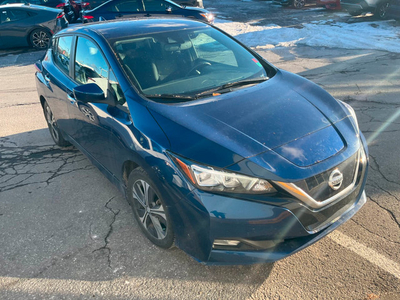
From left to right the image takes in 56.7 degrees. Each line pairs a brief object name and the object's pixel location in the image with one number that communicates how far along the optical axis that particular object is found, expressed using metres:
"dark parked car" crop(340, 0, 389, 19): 13.48
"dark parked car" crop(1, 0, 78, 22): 11.20
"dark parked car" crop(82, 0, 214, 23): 11.30
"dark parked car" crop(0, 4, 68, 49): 12.17
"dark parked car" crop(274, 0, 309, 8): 18.62
